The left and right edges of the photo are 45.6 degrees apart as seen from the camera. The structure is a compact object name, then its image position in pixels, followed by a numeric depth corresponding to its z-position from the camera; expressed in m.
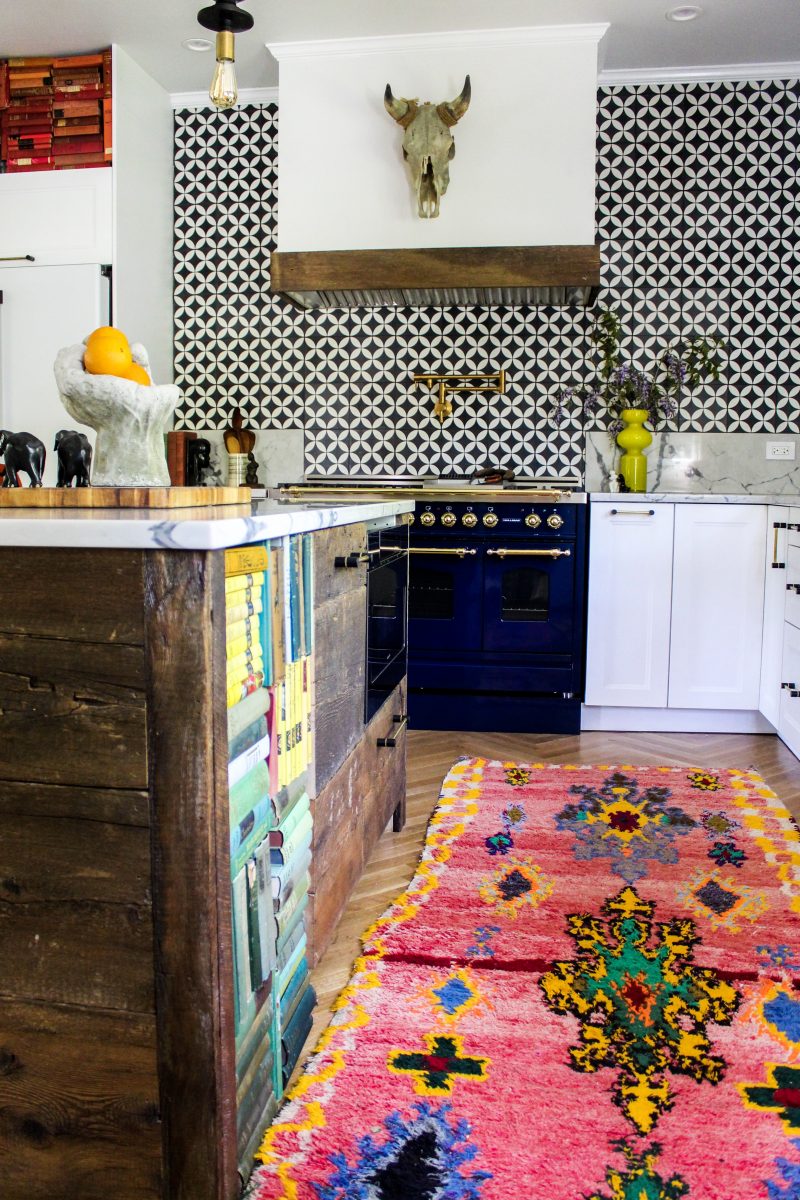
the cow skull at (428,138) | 3.81
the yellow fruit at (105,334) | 1.26
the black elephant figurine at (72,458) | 1.35
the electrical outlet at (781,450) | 4.16
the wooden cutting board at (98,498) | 1.12
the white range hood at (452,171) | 3.84
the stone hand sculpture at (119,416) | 1.25
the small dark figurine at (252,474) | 4.39
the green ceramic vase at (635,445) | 4.05
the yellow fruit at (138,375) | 1.28
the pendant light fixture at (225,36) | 1.96
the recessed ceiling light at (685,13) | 3.52
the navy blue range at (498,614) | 3.72
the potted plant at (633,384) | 4.14
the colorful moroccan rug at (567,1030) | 1.23
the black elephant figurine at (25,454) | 1.33
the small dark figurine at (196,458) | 4.32
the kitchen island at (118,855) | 0.98
